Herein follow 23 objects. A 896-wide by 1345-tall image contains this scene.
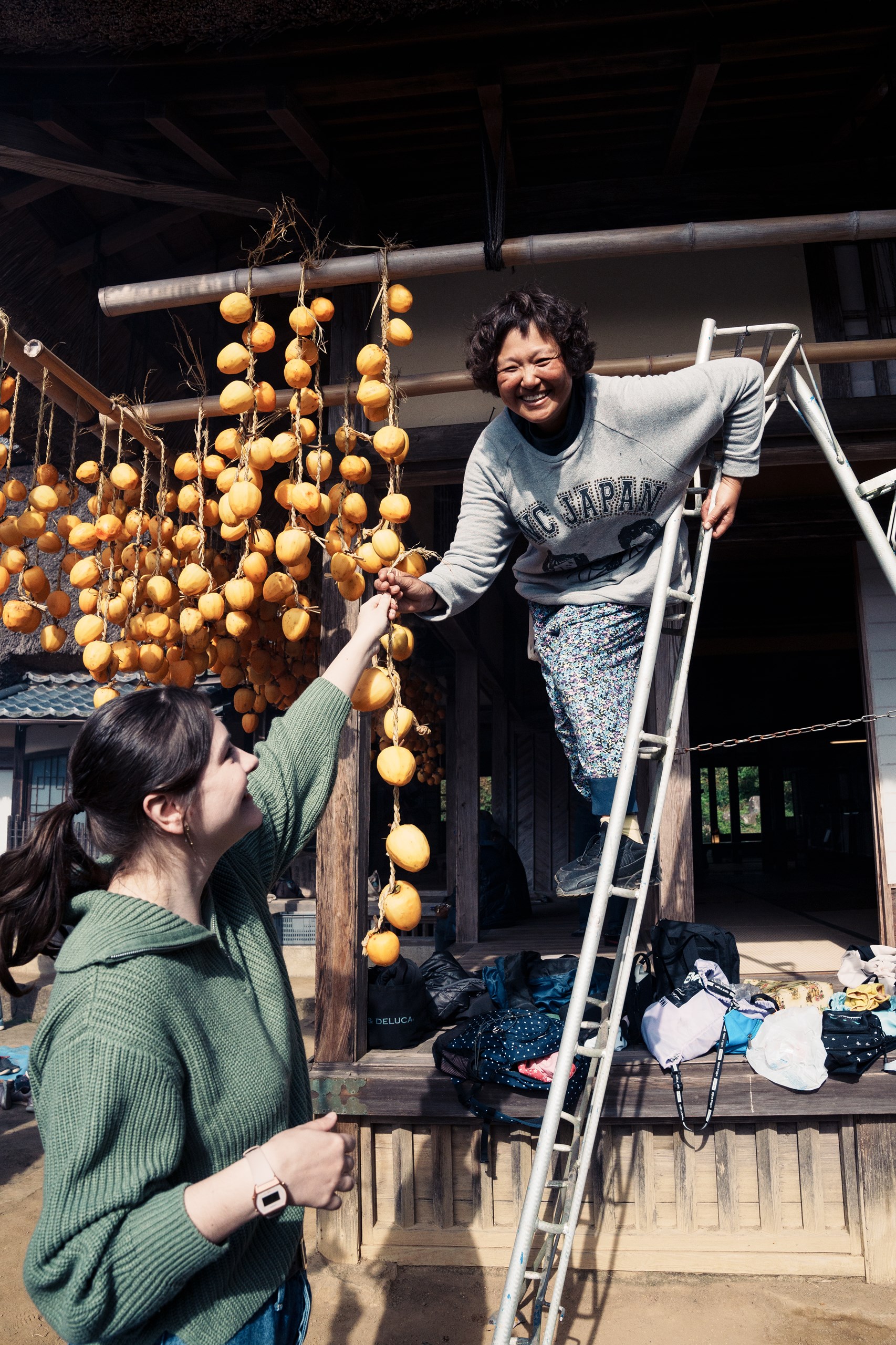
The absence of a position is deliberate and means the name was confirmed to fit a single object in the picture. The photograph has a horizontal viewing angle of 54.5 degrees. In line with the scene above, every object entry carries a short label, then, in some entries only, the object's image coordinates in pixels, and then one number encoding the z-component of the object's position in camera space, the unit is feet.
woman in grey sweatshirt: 6.17
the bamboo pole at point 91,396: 8.69
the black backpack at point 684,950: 11.84
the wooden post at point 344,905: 11.08
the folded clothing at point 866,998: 11.38
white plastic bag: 10.27
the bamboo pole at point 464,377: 9.45
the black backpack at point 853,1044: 10.27
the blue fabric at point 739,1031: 10.70
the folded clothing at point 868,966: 12.62
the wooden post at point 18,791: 30.40
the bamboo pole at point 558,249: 8.68
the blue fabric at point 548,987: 12.68
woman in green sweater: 3.44
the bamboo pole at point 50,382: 8.91
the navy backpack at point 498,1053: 10.28
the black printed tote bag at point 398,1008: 11.74
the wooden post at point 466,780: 23.30
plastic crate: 27.63
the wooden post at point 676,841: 13.46
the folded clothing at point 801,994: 12.10
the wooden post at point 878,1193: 10.30
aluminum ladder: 5.37
